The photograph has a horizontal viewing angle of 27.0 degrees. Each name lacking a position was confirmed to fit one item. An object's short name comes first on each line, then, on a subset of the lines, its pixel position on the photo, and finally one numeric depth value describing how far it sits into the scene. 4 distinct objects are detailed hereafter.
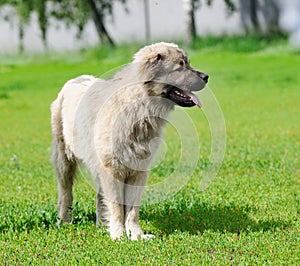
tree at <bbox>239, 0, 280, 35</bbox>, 28.28
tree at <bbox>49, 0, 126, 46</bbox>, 28.03
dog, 5.63
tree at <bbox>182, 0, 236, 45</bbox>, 25.59
